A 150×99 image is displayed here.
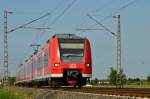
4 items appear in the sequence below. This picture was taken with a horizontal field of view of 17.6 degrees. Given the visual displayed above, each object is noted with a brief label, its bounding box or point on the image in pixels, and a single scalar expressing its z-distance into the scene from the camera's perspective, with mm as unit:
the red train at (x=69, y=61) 28844
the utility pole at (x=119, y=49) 37656
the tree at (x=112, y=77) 76038
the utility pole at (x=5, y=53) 37397
